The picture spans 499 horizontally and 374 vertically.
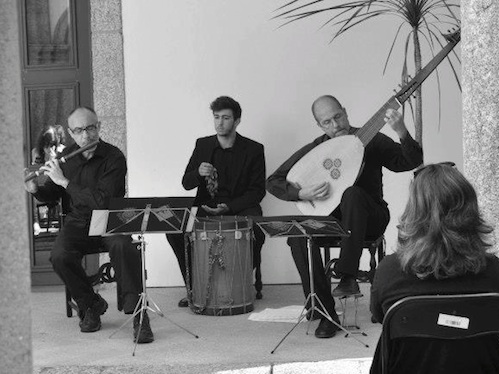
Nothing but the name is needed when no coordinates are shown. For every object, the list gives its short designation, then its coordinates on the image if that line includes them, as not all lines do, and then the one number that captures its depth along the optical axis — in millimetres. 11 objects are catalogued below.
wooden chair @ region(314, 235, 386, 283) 7555
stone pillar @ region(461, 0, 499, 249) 6003
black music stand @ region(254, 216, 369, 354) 6660
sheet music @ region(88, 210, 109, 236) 7179
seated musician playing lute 7233
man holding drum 8701
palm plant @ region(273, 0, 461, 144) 9041
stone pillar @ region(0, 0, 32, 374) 2597
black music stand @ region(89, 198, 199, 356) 7018
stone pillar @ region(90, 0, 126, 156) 9494
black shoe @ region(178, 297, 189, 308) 8707
